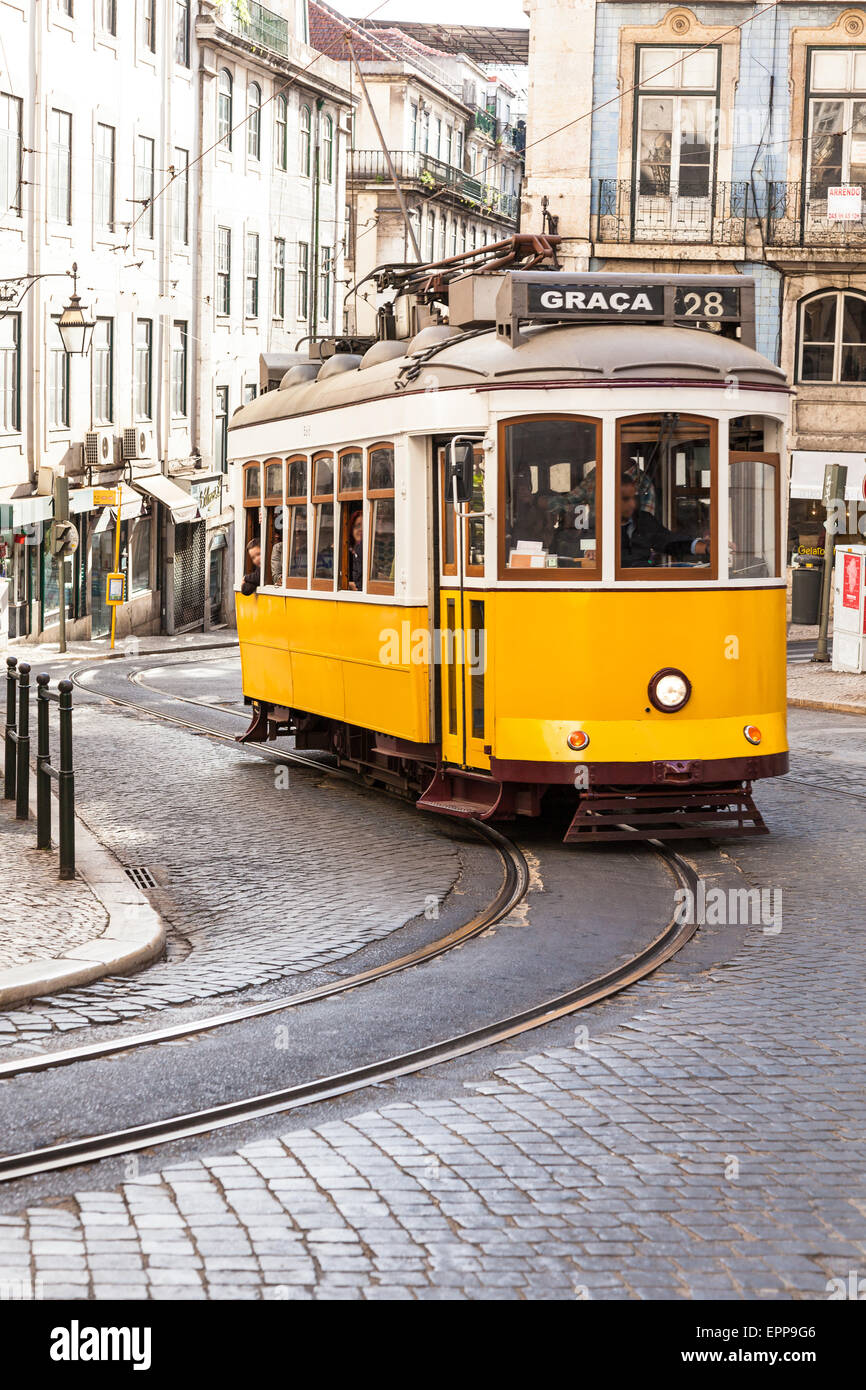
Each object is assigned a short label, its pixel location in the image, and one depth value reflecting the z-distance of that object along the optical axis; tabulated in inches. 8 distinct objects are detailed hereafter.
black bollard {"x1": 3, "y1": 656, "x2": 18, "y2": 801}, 510.9
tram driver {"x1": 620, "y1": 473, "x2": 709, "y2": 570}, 440.1
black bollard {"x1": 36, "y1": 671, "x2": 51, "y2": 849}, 426.6
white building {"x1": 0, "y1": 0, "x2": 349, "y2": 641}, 1342.3
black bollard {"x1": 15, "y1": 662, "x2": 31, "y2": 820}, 475.8
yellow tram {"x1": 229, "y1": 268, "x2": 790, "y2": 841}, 438.3
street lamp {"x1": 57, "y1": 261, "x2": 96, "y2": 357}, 1293.1
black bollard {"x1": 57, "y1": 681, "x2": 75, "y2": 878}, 397.1
